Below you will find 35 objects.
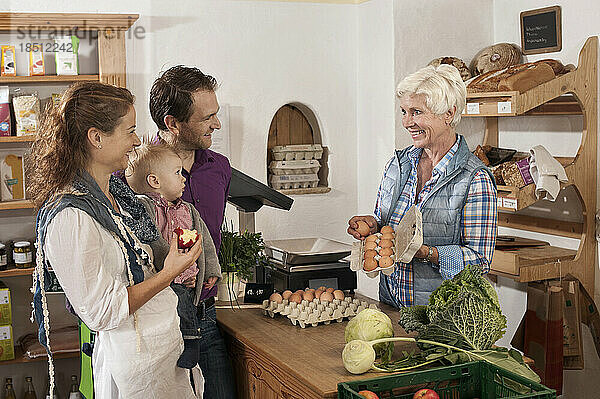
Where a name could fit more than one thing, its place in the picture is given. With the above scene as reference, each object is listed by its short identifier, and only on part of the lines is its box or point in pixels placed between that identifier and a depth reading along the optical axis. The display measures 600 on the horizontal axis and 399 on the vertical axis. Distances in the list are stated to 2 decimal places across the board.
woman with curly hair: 1.86
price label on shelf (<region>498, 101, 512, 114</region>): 3.47
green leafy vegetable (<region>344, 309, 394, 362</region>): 2.06
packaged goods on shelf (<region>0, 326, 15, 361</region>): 3.87
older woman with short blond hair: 2.51
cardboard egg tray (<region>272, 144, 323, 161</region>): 4.46
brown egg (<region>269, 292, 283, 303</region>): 2.63
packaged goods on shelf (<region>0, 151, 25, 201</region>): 3.96
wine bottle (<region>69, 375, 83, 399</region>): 4.01
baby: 2.22
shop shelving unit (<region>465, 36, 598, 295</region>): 3.45
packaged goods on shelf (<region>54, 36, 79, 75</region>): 3.89
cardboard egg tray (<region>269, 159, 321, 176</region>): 4.44
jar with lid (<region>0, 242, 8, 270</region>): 3.85
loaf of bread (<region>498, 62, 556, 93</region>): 3.49
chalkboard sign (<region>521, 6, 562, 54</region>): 3.76
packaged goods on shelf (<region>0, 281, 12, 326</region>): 3.89
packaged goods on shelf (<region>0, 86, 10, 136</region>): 3.81
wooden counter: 1.98
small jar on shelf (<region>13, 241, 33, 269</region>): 3.90
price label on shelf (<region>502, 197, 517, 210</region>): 3.45
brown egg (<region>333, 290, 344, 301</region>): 2.66
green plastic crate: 1.77
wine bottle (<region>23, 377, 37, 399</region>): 4.03
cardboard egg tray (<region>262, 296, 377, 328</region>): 2.47
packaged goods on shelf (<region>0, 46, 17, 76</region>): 3.82
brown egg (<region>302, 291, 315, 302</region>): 2.62
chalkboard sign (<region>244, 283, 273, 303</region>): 2.73
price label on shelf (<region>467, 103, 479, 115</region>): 3.69
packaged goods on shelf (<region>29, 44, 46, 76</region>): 3.87
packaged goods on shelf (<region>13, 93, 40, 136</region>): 3.84
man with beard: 2.45
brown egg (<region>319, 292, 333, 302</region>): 2.61
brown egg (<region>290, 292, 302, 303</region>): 2.61
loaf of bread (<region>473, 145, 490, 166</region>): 3.80
